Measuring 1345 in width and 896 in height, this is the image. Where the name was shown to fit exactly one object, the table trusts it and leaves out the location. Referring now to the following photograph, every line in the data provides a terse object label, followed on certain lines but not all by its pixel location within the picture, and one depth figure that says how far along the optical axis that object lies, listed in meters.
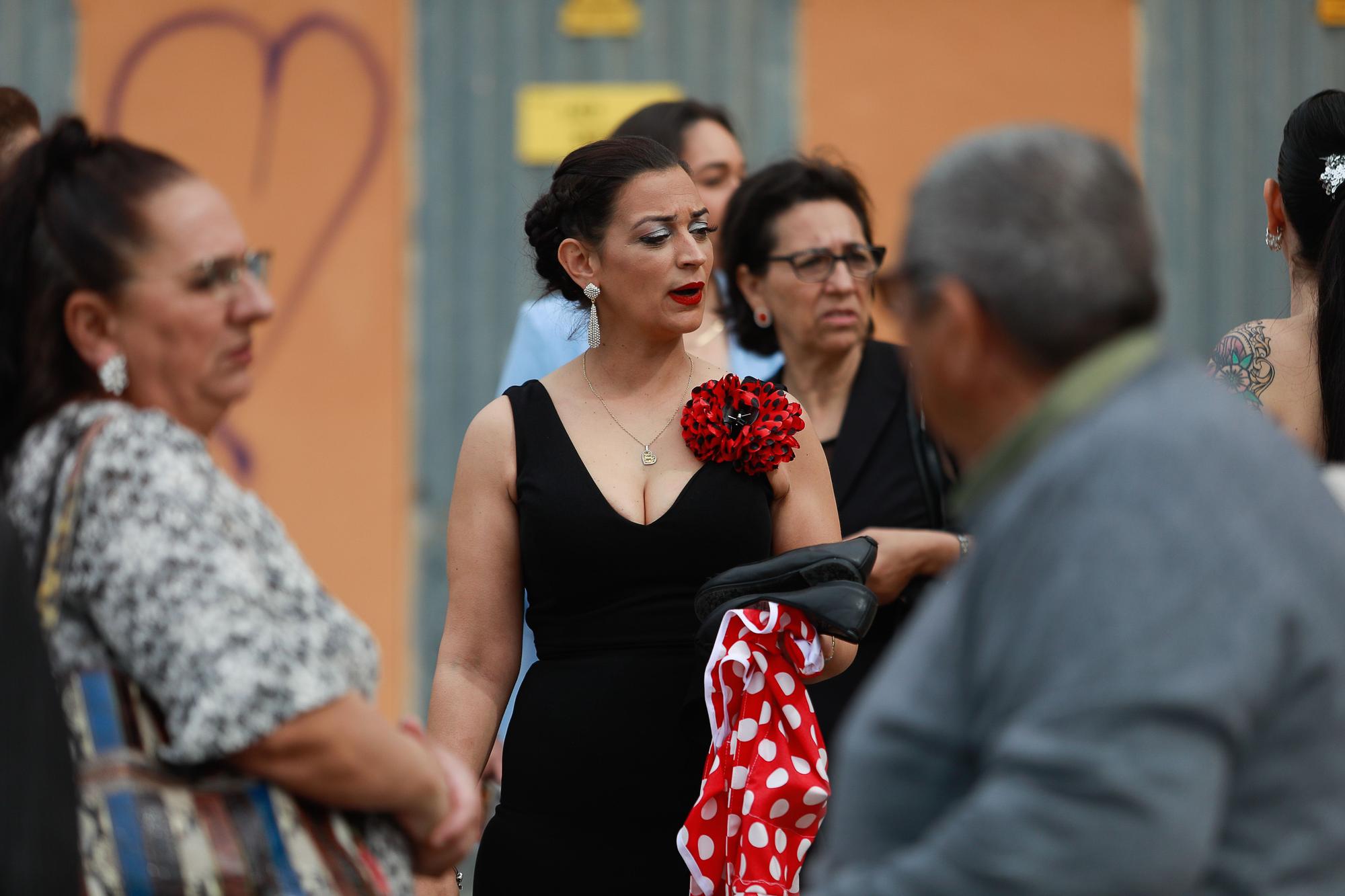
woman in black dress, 5.74
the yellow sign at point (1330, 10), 11.42
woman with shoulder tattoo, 5.55
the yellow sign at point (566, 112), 11.20
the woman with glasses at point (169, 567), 3.53
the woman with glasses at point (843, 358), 6.70
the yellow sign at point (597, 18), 11.21
